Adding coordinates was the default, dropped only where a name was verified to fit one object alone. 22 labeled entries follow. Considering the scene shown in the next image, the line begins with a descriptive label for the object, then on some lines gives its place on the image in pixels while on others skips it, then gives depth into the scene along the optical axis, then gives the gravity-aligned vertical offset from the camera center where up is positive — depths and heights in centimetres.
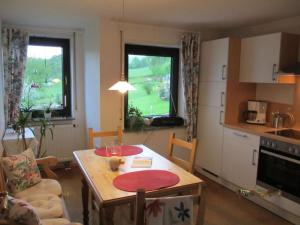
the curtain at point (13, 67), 358 +23
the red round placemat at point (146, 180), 177 -69
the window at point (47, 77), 393 +11
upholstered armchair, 137 -92
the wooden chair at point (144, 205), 122 -60
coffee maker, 346 -33
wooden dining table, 164 -69
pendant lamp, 218 -1
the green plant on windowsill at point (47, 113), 400 -45
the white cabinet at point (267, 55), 300 +40
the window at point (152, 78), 382 +12
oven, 261 -85
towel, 125 -61
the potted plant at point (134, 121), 369 -51
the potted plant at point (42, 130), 363 -68
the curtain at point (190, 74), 381 +19
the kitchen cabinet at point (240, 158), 308 -89
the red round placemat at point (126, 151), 250 -66
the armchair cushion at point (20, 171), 219 -76
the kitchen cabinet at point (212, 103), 354 -23
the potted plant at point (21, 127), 319 -54
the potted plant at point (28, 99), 389 -24
